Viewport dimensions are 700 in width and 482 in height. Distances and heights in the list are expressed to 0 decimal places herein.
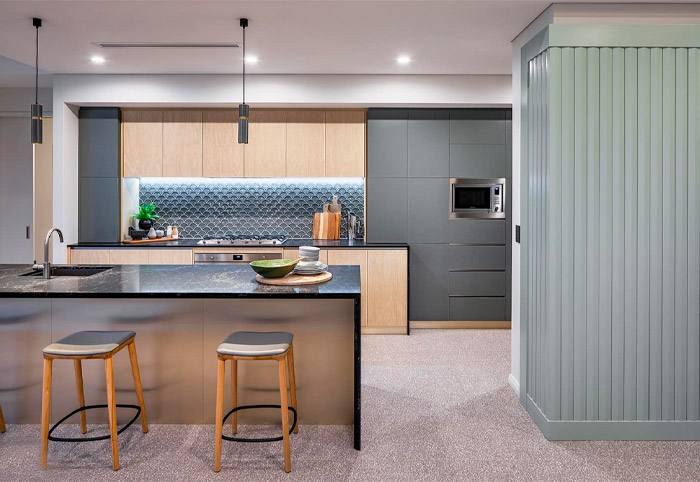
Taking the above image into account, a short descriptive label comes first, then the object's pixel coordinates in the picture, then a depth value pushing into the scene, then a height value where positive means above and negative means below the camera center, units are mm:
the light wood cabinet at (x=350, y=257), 5039 -207
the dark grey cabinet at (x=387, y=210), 5219 +270
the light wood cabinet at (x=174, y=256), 5035 -198
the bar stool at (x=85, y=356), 2400 -565
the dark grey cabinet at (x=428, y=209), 5215 +280
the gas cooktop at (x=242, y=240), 5145 -40
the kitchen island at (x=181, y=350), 2904 -657
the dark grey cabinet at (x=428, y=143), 5176 +954
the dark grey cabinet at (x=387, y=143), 5172 +955
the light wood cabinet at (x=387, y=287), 5055 -508
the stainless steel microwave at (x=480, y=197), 5207 +402
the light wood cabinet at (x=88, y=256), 4984 -196
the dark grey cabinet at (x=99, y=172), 5168 +653
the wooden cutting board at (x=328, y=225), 5504 +121
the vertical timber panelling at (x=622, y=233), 2816 +18
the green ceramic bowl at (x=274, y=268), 2797 -177
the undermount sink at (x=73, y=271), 3293 -227
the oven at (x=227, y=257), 5031 -207
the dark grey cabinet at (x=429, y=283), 5238 -484
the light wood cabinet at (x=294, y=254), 5031 -177
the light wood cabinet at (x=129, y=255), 5000 -186
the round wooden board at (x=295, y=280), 2773 -245
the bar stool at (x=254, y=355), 2387 -561
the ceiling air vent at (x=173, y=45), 3924 +1493
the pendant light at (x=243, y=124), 3206 +710
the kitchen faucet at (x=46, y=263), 2932 -158
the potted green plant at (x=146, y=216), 5398 +215
